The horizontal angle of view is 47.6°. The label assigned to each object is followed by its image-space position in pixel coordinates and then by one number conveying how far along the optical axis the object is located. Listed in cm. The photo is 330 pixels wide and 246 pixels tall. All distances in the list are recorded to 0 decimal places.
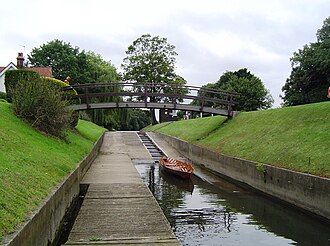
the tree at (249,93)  5047
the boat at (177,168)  1778
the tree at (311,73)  3975
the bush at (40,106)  1655
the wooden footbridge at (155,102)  2411
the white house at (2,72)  4097
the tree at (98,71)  4875
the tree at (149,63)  6216
